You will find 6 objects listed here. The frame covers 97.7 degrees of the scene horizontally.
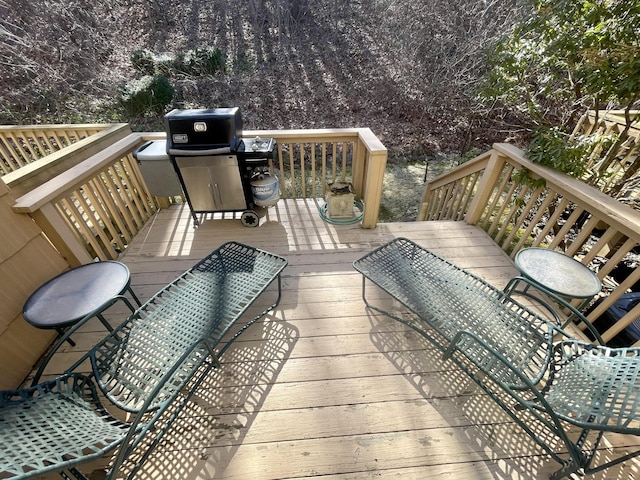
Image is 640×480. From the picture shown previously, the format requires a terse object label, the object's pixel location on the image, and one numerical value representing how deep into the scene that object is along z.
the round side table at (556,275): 1.58
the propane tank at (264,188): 2.55
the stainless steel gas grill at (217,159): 2.21
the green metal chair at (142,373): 0.94
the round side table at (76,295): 1.46
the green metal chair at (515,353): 1.13
